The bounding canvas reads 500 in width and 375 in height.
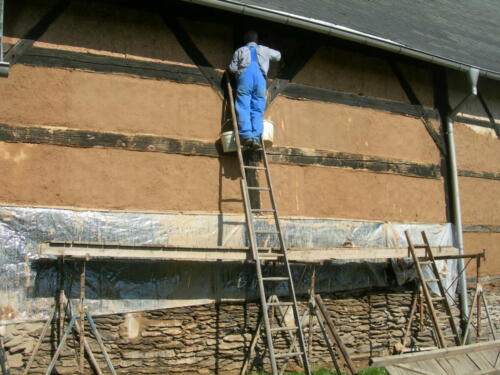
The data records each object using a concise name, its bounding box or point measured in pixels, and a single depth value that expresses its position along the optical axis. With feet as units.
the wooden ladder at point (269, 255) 17.29
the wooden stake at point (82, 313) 16.47
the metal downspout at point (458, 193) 24.17
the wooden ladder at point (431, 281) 20.18
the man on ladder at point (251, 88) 19.77
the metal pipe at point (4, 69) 15.57
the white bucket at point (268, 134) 20.20
